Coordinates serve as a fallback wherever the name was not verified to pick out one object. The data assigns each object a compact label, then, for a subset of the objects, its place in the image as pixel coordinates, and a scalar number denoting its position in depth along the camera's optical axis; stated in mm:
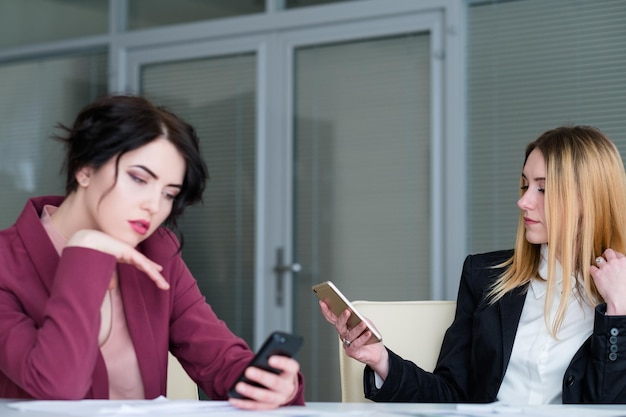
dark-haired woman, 2662
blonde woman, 3764
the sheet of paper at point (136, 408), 2460
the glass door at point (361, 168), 7147
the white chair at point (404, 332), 4008
